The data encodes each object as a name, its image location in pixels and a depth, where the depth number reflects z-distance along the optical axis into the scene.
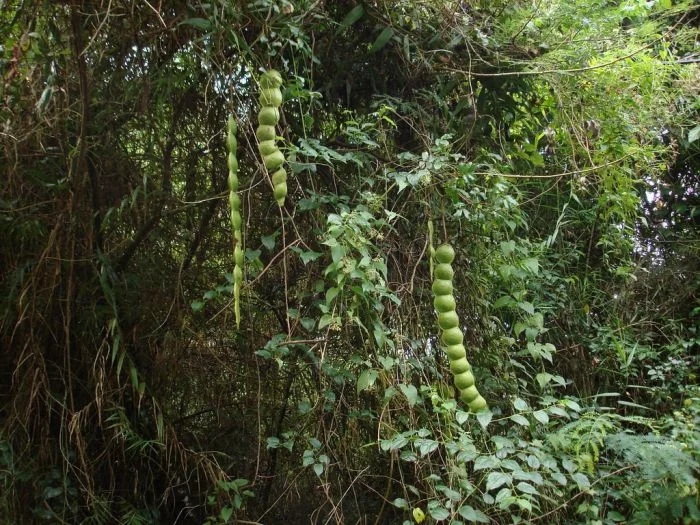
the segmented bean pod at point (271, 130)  1.60
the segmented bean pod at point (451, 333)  1.71
